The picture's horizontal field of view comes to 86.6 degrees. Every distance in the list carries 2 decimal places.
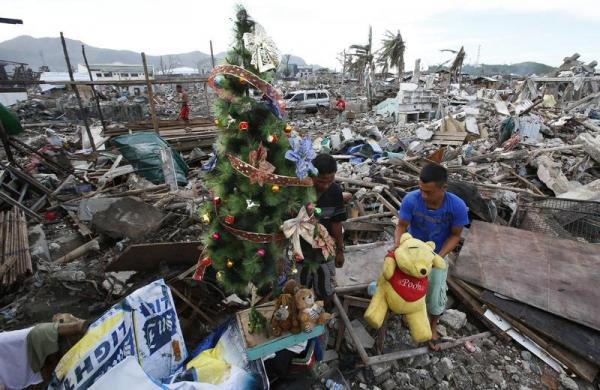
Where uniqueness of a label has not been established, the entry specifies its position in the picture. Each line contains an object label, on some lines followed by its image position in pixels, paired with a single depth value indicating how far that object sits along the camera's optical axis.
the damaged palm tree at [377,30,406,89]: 25.61
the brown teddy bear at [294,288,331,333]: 2.48
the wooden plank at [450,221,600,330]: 3.38
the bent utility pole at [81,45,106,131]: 9.97
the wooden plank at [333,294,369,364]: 2.99
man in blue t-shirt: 2.88
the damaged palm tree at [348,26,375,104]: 22.64
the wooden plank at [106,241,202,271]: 3.18
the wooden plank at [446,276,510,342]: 3.50
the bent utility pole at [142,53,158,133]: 8.96
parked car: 21.00
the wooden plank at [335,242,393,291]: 3.82
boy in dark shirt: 2.99
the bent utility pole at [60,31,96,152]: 9.78
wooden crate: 2.47
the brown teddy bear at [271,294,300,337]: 2.50
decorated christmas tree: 2.31
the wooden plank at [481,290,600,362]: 3.03
